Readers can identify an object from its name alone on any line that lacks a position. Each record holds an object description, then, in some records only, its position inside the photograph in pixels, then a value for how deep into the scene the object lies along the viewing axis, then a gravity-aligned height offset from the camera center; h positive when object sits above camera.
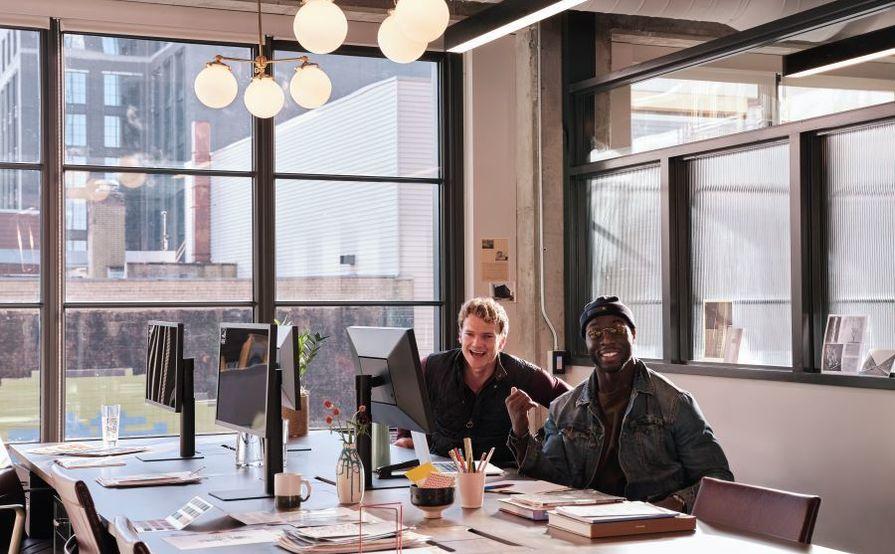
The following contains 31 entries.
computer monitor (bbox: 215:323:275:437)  3.48 -0.31
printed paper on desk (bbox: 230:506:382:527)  2.88 -0.64
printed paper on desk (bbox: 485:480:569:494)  3.40 -0.66
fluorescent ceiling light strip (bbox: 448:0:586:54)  4.66 +1.17
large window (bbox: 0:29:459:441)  5.89 +0.36
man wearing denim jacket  3.75 -0.54
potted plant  5.02 -0.54
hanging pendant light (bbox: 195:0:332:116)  4.37 +0.78
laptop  3.59 -0.57
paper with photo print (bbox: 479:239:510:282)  6.60 +0.12
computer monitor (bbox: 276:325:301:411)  3.60 -0.28
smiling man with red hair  4.46 -0.43
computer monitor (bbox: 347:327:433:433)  3.52 -0.31
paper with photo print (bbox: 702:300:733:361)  5.36 -0.23
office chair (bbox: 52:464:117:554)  2.77 -0.59
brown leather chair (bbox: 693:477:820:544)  2.82 -0.63
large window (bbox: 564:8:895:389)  4.52 +0.36
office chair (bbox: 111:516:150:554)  2.68 -0.64
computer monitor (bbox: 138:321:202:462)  4.42 -0.40
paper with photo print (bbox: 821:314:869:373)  4.51 -0.27
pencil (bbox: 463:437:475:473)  3.18 -0.51
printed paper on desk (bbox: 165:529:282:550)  2.67 -0.64
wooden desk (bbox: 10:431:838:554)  2.65 -0.65
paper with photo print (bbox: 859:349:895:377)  4.37 -0.35
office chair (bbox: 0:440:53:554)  4.25 -0.88
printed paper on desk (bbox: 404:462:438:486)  3.05 -0.54
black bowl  2.99 -0.60
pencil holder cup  3.16 -0.60
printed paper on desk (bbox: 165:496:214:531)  2.96 -0.65
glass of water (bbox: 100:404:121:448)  4.63 -0.60
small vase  3.23 -0.59
